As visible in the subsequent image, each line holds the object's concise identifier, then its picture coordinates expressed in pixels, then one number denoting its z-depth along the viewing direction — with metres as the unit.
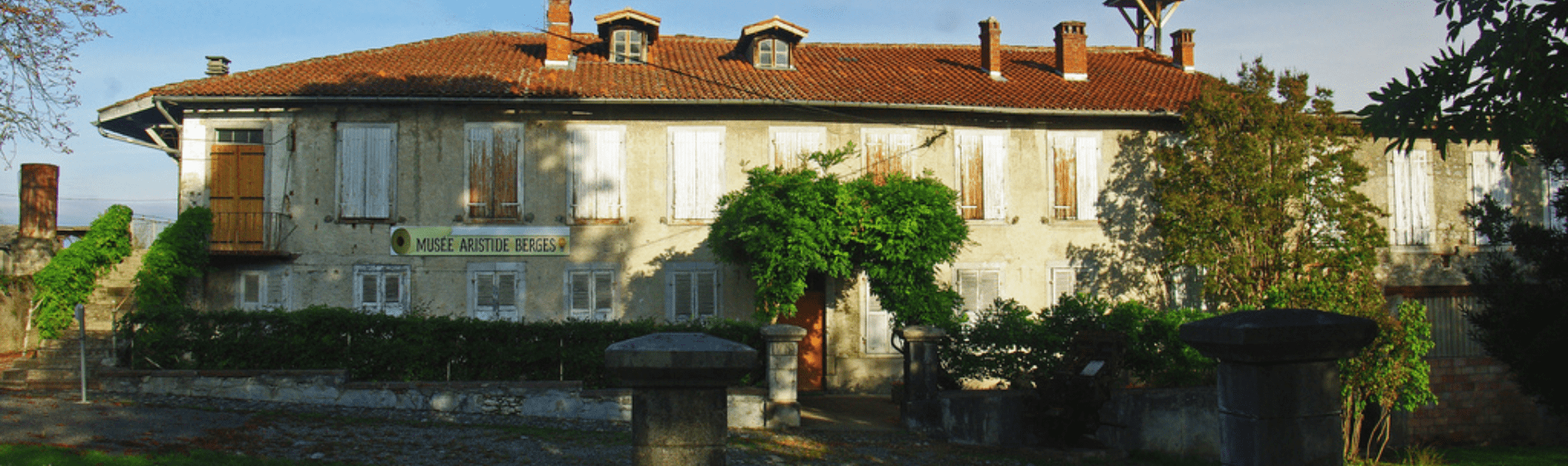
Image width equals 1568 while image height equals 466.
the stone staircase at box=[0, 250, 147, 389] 12.27
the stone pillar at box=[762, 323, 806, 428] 10.90
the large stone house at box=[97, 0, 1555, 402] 14.24
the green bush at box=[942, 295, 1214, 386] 11.62
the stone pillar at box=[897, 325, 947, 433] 11.06
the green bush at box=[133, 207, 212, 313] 12.95
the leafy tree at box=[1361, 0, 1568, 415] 6.38
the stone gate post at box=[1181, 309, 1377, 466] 3.92
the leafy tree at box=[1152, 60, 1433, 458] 14.21
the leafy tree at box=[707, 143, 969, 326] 12.25
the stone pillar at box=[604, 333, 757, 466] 4.50
